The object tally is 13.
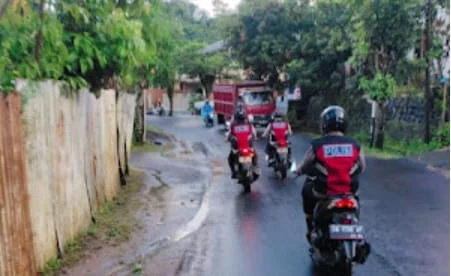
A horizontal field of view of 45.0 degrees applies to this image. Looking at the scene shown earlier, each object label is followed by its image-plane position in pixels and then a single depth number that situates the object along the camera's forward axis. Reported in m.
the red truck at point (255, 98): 28.80
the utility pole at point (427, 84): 17.92
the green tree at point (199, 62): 46.19
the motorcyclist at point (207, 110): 34.31
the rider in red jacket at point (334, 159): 5.66
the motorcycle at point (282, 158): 12.70
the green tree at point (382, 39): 17.94
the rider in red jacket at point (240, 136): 11.23
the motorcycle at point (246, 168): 10.87
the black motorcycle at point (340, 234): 5.33
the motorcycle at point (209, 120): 34.38
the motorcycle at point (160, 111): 49.12
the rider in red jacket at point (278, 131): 12.94
